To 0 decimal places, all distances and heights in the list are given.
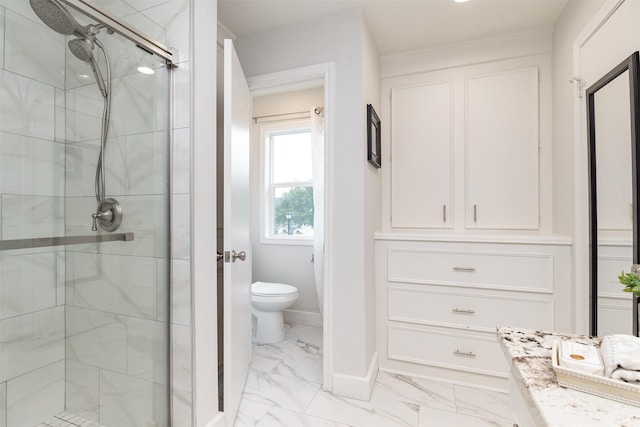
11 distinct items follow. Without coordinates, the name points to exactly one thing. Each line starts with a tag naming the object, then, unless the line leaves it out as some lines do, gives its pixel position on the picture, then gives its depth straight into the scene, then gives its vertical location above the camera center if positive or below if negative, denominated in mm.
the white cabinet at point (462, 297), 1948 -541
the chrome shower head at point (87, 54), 1248 +646
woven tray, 579 -323
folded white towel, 602 -281
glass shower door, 1213 -61
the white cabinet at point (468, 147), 2260 +516
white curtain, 2914 +196
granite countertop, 534 -342
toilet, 2654 -794
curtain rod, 3254 +1046
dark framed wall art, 2043 +532
